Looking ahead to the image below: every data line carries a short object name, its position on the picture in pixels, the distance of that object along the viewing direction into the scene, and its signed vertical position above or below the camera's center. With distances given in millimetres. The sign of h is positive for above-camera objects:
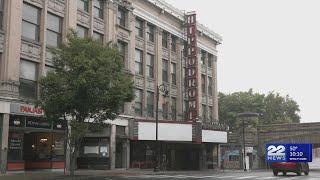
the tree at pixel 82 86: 27219 +3256
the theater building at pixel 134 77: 30938 +5331
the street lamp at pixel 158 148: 38625 -680
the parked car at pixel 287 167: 32844 -1806
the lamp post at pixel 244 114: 58869 +3693
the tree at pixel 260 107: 93812 +7194
